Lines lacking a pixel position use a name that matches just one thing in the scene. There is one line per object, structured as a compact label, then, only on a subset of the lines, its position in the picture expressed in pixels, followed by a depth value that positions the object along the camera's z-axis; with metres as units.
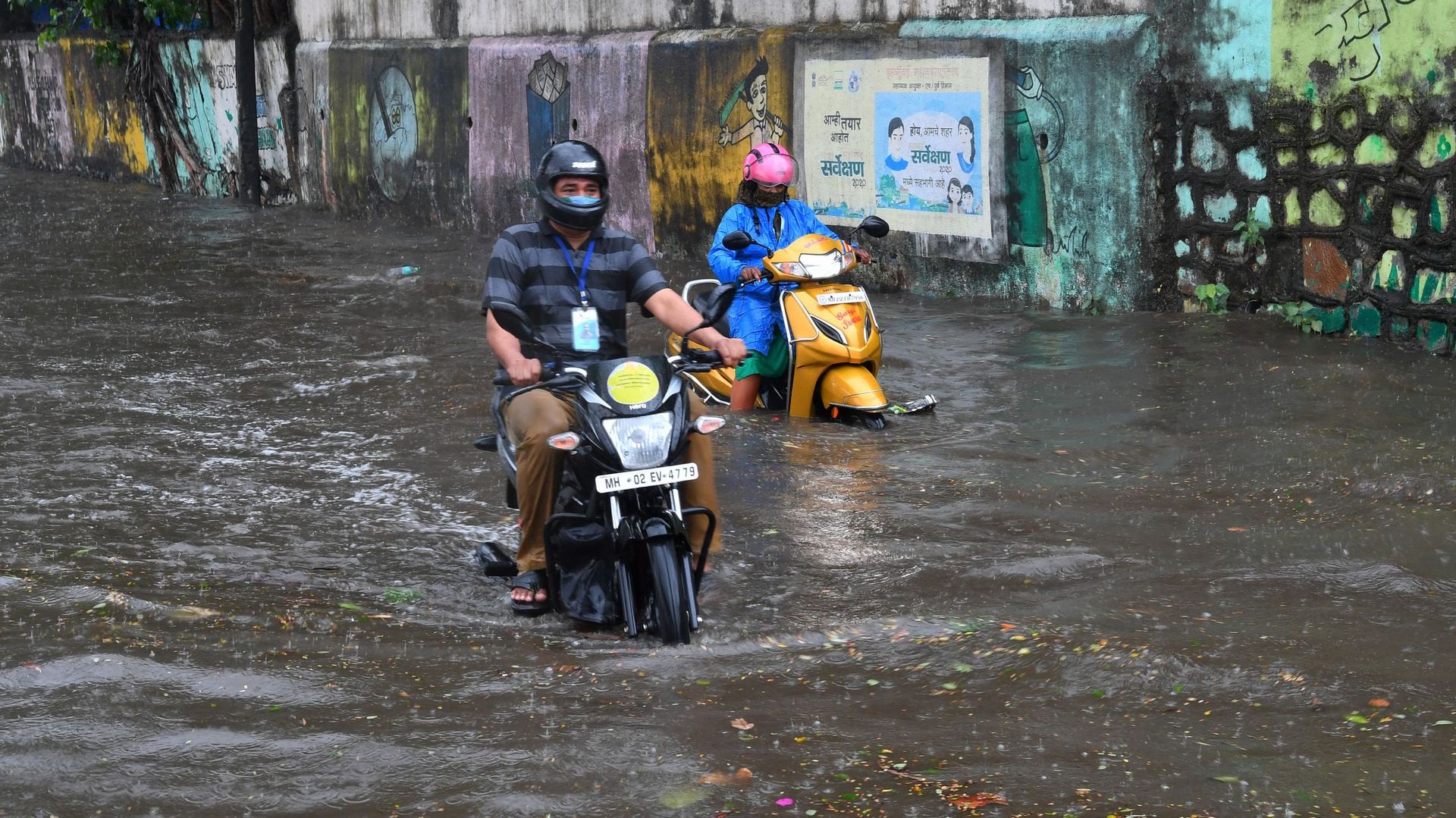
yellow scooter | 8.25
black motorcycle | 5.13
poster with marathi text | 11.39
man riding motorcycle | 5.52
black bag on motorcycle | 5.38
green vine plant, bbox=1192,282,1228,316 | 10.16
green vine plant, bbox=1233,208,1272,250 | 9.85
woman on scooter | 8.52
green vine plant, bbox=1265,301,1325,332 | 9.61
